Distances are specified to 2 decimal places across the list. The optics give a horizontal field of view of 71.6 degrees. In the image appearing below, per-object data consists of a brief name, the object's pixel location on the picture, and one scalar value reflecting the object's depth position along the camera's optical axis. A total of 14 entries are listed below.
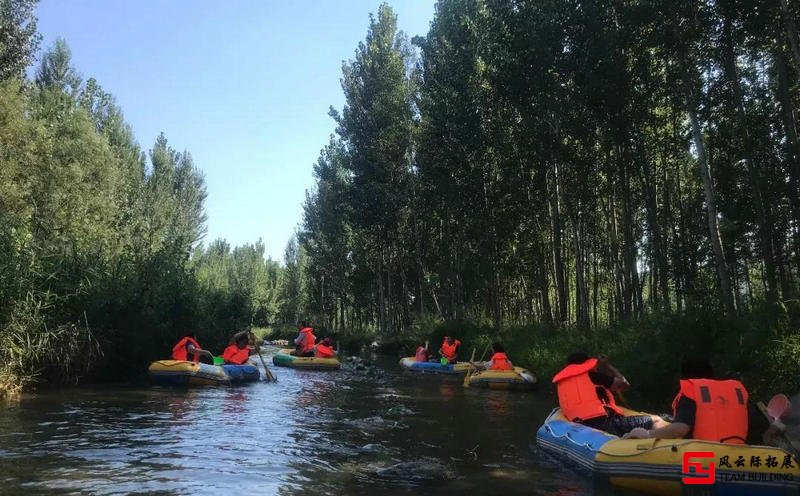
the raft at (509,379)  14.37
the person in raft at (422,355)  20.89
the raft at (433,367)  18.55
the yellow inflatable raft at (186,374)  13.70
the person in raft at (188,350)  14.58
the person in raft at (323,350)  21.45
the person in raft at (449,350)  20.01
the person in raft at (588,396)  7.29
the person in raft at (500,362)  15.27
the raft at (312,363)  20.39
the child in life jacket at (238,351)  16.03
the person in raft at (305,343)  21.59
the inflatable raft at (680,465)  5.09
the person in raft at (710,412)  5.65
